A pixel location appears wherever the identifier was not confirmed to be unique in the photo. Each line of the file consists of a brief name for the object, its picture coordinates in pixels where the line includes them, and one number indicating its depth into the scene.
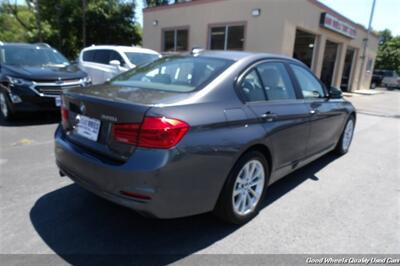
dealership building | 13.31
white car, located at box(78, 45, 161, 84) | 8.94
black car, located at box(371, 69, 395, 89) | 35.73
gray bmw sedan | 2.28
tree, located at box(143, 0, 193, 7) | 28.82
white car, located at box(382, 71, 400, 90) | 34.72
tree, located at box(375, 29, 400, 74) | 45.59
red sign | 15.38
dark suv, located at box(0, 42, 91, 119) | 6.12
